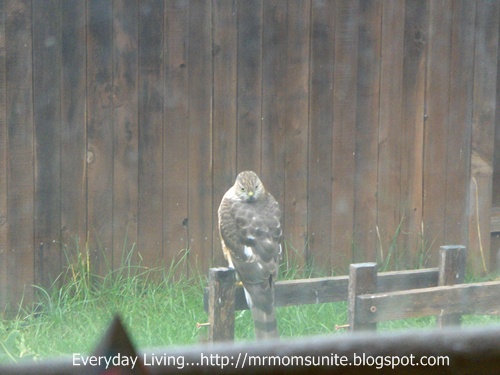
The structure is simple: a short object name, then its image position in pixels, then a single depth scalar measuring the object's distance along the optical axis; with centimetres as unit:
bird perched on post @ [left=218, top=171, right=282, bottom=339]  525
